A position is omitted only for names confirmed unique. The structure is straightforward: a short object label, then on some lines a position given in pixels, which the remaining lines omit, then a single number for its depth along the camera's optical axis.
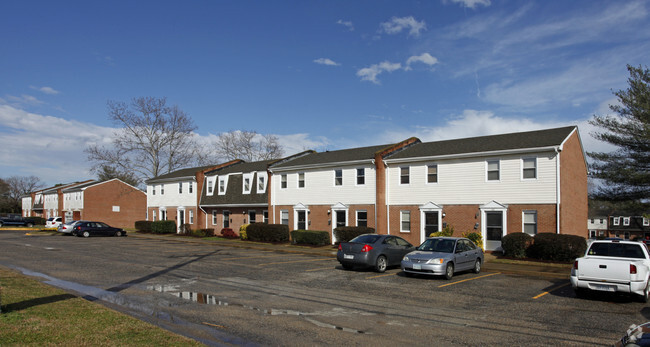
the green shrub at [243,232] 35.19
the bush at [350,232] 27.05
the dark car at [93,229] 39.59
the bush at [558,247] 19.53
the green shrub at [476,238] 23.05
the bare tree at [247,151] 73.94
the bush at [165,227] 43.97
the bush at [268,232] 31.98
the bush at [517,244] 21.09
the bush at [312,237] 29.11
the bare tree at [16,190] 109.90
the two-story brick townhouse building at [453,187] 22.53
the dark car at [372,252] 16.88
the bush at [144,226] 46.43
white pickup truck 11.14
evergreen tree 29.94
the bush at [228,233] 38.34
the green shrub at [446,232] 24.05
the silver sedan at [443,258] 15.02
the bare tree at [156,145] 53.79
